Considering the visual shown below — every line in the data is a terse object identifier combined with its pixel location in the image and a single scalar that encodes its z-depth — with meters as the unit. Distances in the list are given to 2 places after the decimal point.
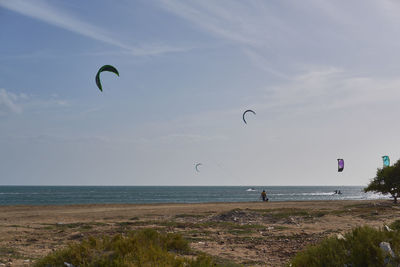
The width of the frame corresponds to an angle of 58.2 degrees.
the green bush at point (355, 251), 7.48
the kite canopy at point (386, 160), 41.78
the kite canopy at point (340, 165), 42.78
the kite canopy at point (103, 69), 15.71
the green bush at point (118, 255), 7.72
